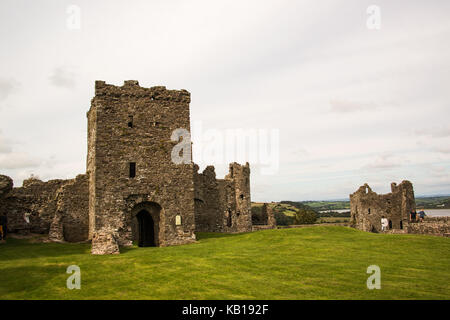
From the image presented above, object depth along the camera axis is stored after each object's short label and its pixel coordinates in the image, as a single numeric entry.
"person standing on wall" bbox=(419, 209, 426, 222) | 37.78
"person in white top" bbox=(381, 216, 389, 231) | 46.56
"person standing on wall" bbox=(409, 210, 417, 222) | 41.31
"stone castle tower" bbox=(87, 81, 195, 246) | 23.09
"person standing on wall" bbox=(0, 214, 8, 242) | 21.78
